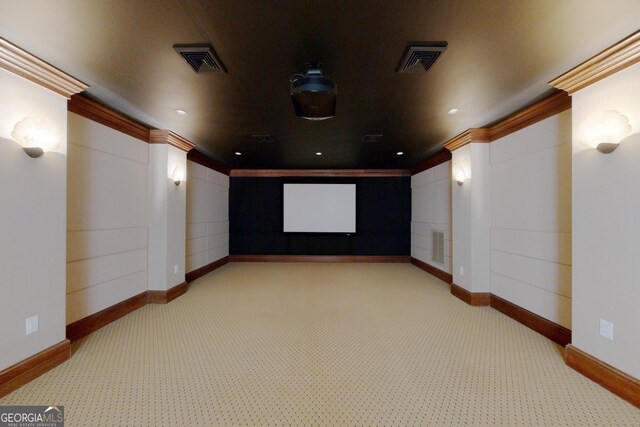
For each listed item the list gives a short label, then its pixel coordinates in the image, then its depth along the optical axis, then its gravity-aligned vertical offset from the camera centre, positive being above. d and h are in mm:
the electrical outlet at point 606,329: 2119 -861
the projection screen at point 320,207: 7570 +174
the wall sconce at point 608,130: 2043 +621
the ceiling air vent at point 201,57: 2045 +1183
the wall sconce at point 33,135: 2121 +594
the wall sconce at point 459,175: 4352 +605
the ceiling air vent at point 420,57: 2033 +1185
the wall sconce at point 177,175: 4395 +598
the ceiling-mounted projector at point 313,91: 2168 +940
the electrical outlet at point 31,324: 2193 -866
